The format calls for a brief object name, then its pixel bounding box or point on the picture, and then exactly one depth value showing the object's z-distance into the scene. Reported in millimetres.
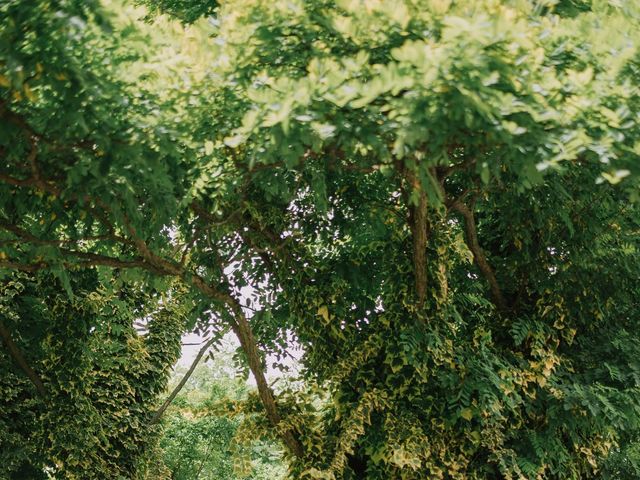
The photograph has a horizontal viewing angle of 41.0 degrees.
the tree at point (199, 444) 17609
